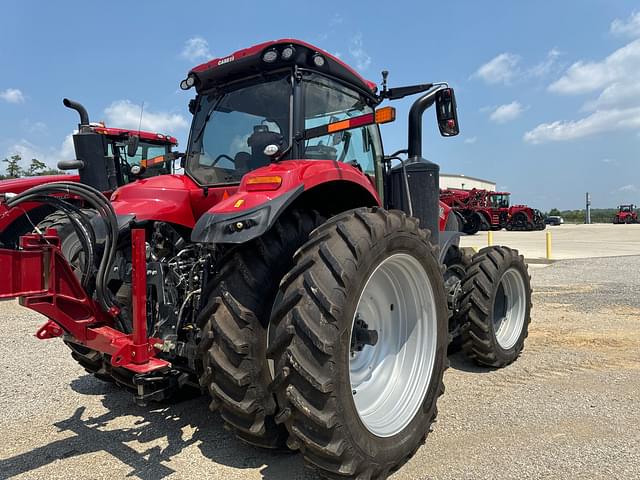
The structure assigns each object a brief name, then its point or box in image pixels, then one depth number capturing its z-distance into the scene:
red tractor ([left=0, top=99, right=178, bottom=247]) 5.76
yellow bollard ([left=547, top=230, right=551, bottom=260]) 13.09
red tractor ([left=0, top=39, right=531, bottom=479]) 2.21
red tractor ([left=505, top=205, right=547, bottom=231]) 30.36
